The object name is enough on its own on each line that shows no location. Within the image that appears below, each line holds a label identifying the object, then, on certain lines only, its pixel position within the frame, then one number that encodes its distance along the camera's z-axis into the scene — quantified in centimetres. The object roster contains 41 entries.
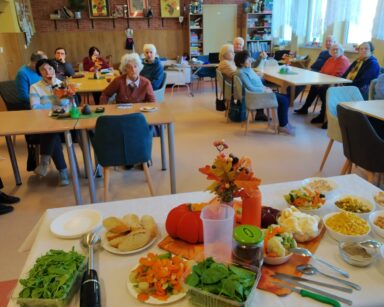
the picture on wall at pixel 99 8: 810
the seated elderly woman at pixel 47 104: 312
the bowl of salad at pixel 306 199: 129
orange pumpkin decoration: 109
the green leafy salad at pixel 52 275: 86
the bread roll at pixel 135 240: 108
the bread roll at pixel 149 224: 114
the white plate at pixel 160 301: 88
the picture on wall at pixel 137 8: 823
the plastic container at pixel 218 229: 98
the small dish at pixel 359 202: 125
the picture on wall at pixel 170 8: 834
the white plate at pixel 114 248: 107
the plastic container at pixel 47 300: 84
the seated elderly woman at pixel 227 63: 497
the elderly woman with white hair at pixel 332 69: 511
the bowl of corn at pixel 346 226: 111
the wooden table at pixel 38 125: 247
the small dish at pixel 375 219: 113
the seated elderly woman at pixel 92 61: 596
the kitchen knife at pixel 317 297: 86
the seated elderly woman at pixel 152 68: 438
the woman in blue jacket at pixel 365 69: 454
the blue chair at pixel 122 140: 239
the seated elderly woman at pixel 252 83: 447
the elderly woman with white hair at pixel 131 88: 343
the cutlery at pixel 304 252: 101
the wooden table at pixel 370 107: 272
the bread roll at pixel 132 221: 116
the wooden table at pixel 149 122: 262
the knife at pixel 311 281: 91
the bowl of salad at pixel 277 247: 99
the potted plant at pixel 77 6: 789
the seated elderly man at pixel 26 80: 394
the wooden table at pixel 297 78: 450
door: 838
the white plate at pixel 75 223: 117
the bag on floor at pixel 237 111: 503
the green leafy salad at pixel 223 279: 80
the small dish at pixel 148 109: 296
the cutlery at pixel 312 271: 93
